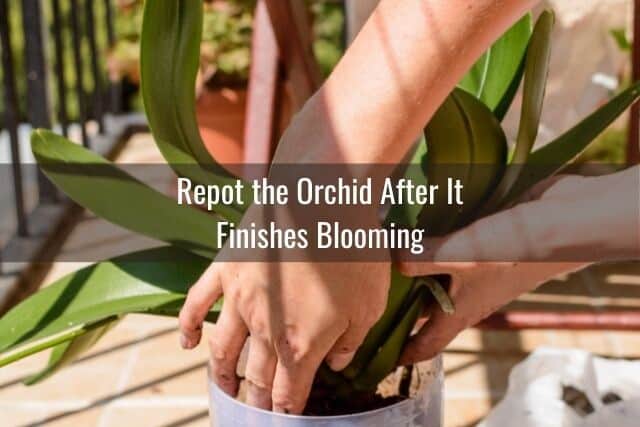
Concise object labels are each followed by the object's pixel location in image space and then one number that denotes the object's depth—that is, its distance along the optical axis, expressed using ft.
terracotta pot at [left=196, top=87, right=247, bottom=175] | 7.28
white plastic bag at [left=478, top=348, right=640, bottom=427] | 3.60
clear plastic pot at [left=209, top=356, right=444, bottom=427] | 2.56
